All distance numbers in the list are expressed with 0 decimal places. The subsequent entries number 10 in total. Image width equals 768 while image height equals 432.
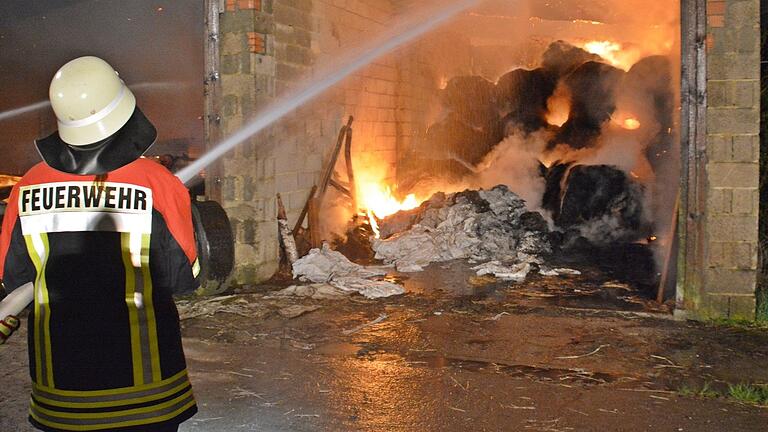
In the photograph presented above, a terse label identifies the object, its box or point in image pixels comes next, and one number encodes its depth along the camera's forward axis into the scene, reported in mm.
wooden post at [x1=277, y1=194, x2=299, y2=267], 8984
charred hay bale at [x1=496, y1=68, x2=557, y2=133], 13680
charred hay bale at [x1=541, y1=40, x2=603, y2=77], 14484
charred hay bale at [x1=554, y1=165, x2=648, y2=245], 10547
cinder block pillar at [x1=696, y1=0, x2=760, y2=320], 6375
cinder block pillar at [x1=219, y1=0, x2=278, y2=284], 8242
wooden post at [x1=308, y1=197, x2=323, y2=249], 9695
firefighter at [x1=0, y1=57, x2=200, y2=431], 2404
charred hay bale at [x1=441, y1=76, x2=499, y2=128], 14539
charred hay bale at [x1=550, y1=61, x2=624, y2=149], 11961
